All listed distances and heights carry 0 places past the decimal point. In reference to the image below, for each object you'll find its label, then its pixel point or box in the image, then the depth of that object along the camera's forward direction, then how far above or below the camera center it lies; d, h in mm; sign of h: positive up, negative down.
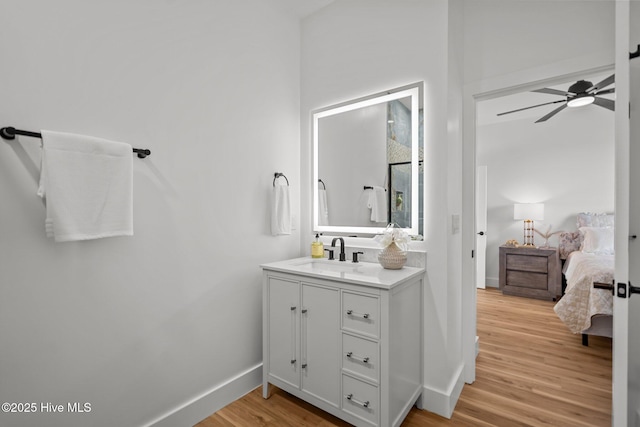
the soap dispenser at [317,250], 2342 -310
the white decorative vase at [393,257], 1902 -299
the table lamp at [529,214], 4551 -66
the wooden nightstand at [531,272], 4238 -905
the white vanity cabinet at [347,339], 1537 -730
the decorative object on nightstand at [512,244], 4662 -532
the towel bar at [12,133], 1127 +293
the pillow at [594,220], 4113 -142
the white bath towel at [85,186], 1183 +100
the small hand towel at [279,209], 2227 +7
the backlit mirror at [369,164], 2055 +354
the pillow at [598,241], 3822 -400
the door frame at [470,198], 1999 +83
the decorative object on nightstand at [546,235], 4652 -395
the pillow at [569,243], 4336 -479
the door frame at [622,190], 1144 +74
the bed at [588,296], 2609 -781
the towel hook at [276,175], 2299 +266
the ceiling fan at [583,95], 2811 +1096
